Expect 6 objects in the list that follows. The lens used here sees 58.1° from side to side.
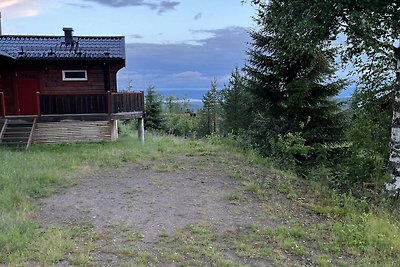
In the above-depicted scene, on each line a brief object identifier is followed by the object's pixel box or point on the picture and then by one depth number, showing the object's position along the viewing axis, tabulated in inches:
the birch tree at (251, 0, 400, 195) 277.7
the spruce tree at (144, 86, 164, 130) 1176.1
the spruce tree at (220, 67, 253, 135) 1057.6
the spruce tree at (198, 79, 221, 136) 1624.4
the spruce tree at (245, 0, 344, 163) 499.8
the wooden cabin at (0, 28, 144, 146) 557.3
